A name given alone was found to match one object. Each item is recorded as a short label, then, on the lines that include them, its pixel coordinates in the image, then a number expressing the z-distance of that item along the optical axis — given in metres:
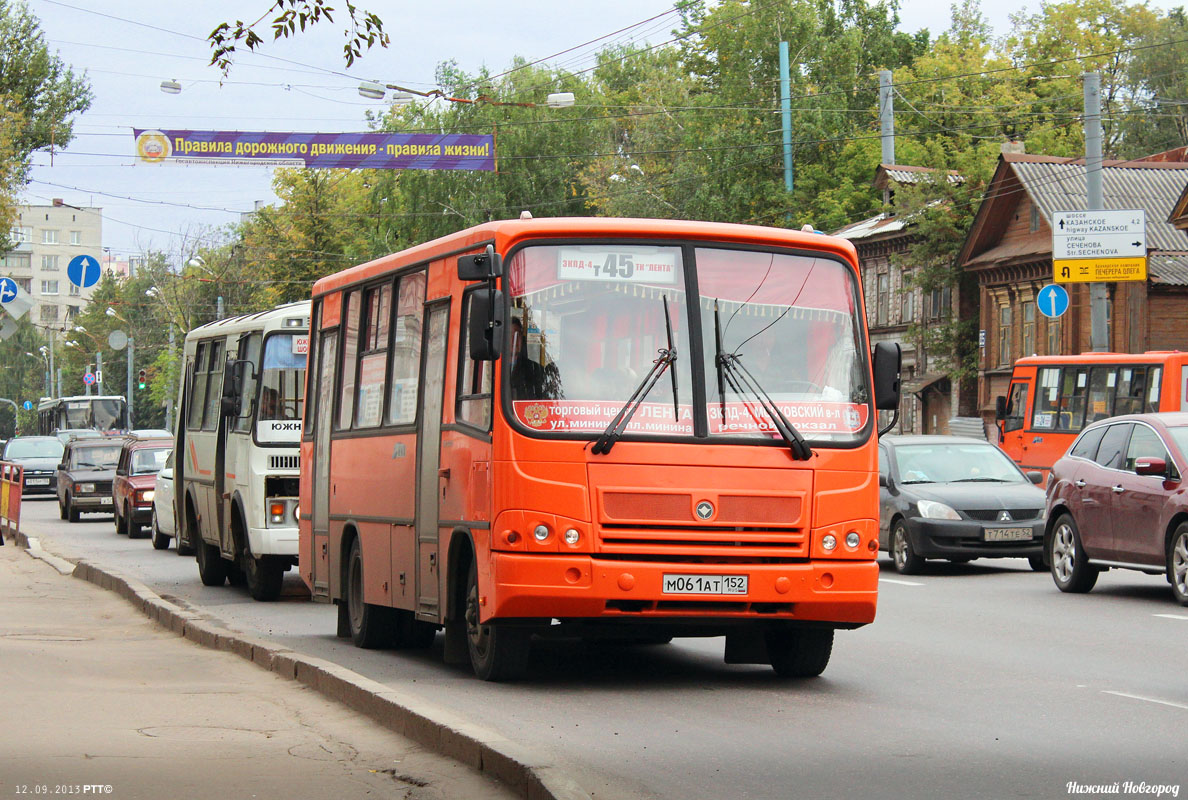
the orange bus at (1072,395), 30.55
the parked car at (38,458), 52.62
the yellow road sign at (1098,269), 33.56
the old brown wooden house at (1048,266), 53.06
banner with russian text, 45.56
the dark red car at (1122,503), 16.45
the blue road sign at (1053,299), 34.75
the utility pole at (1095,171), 30.72
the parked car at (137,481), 32.34
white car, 27.47
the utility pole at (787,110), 67.00
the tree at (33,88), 46.41
